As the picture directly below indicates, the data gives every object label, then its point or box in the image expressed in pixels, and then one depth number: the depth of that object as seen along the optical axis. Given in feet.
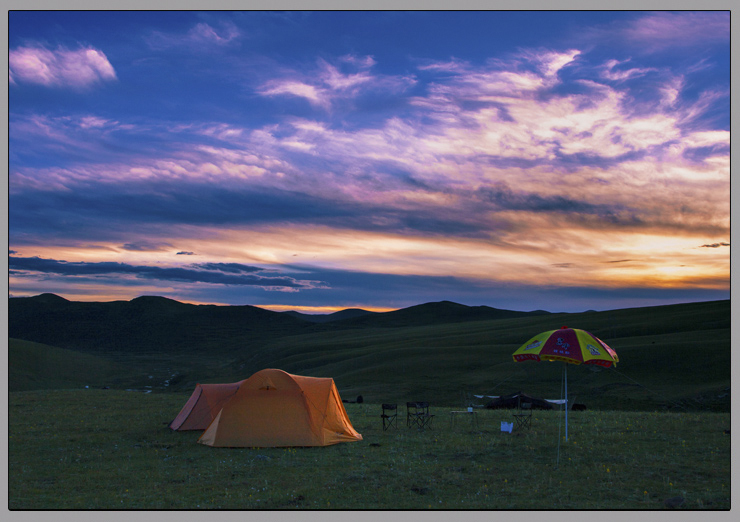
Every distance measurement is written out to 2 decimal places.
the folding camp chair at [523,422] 69.00
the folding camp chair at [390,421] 70.23
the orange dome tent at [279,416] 61.31
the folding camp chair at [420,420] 71.77
